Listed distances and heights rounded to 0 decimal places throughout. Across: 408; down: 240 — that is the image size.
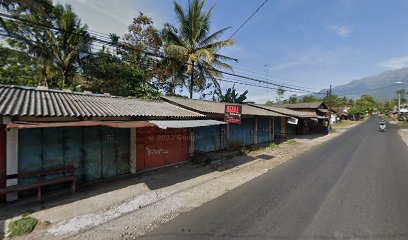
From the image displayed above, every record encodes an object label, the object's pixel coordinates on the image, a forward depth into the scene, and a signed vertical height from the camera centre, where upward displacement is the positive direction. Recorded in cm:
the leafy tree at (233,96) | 2380 +286
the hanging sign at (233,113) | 1024 +36
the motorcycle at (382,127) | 2652 -84
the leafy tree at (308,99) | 6247 +702
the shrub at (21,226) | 434 -244
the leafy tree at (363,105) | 6230 +560
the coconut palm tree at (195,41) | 1506 +621
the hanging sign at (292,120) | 1945 +2
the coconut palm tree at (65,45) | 1523 +582
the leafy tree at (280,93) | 6459 +886
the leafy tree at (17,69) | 1575 +422
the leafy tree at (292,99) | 6385 +690
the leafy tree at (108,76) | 1703 +384
